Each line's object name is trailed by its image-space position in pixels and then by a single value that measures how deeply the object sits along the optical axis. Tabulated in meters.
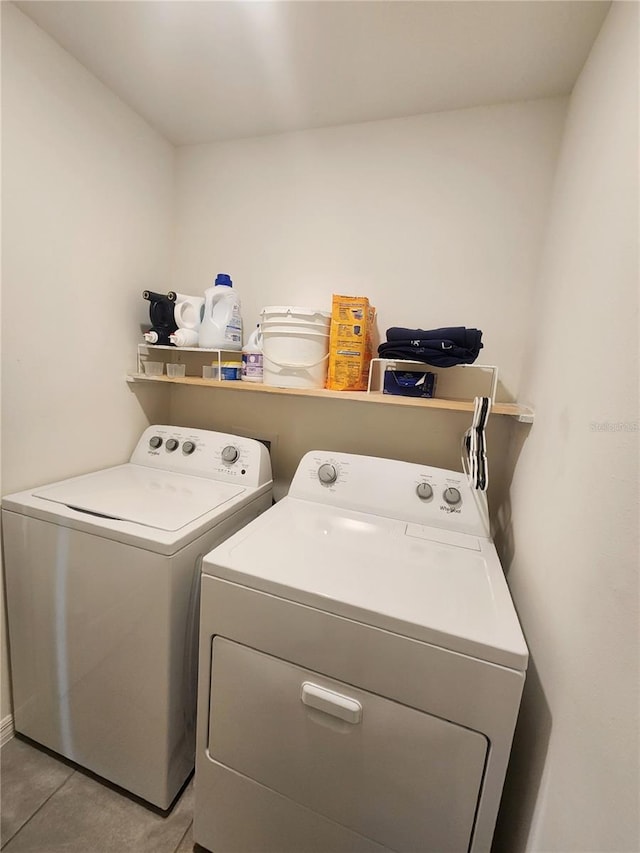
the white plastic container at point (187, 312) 1.49
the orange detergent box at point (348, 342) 1.24
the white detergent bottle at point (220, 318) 1.46
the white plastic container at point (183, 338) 1.45
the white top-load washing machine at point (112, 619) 0.98
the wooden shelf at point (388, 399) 1.11
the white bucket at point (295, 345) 1.26
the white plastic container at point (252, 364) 1.41
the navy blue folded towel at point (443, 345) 1.12
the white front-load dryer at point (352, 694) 0.70
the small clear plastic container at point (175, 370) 1.56
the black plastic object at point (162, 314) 1.50
